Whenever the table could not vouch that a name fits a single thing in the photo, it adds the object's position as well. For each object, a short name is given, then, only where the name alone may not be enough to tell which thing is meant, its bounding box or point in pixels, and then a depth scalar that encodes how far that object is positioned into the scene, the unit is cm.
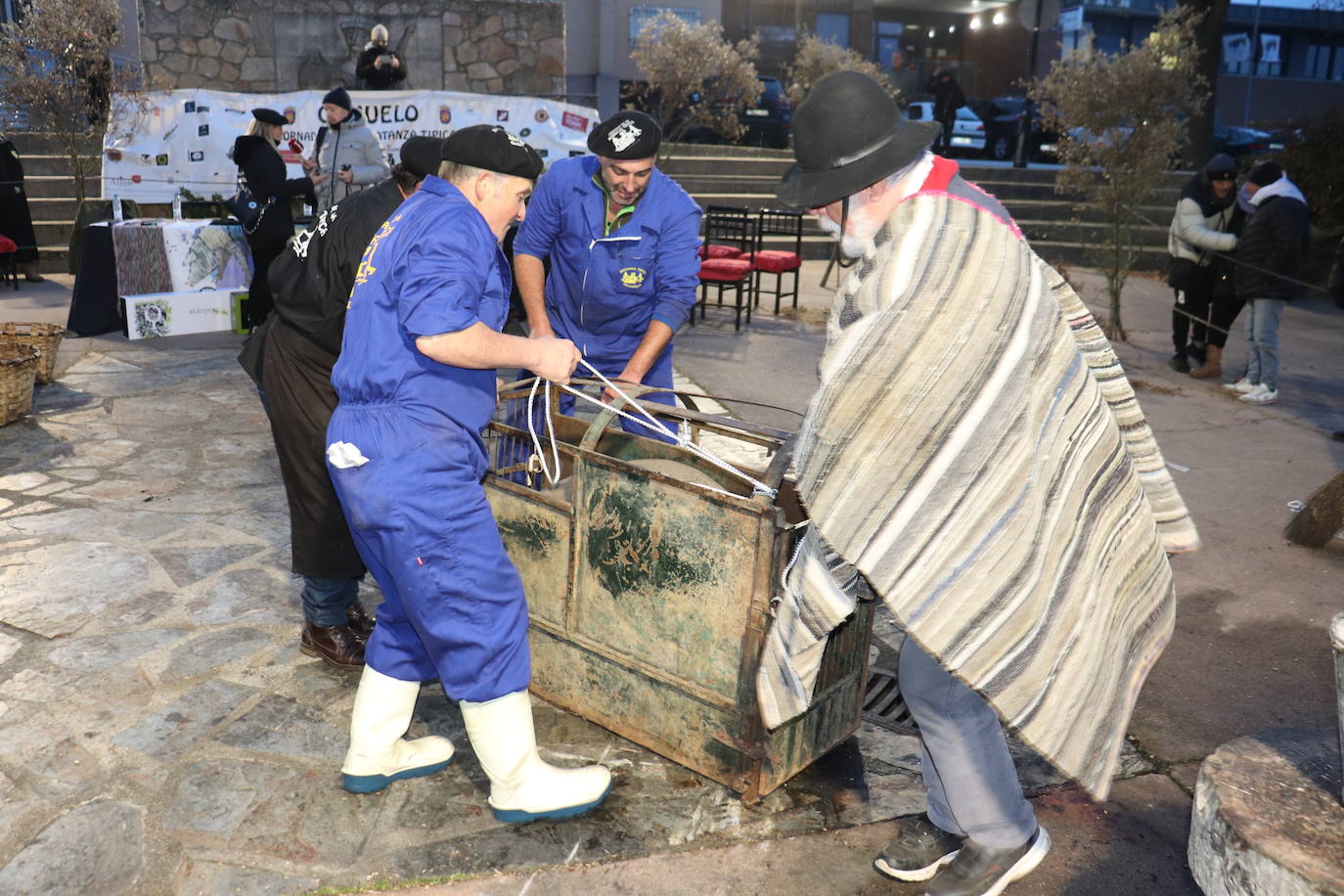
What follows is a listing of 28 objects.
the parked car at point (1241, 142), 2127
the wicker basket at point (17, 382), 668
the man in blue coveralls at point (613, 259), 459
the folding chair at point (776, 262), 1104
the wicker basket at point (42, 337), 748
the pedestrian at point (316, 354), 369
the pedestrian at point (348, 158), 942
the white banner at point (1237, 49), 3894
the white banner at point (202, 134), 1351
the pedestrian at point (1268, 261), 845
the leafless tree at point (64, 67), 1334
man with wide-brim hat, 238
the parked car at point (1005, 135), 2252
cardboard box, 943
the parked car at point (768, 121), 2073
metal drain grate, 392
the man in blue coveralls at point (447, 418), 289
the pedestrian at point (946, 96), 1906
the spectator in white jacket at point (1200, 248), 913
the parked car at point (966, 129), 2339
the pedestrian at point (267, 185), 843
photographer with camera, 1400
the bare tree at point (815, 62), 2077
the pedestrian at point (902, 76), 2767
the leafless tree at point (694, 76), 1769
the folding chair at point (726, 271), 1026
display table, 955
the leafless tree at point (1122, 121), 1072
